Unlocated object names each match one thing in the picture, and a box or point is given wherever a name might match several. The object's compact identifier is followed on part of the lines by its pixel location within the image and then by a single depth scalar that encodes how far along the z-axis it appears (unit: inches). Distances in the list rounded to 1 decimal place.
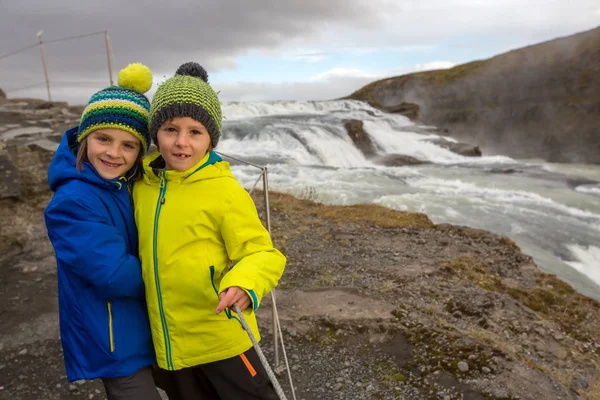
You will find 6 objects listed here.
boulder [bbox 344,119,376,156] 924.7
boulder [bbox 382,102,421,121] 1499.8
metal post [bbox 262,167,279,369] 134.3
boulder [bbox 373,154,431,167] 848.6
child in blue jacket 70.3
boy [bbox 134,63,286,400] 73.6
